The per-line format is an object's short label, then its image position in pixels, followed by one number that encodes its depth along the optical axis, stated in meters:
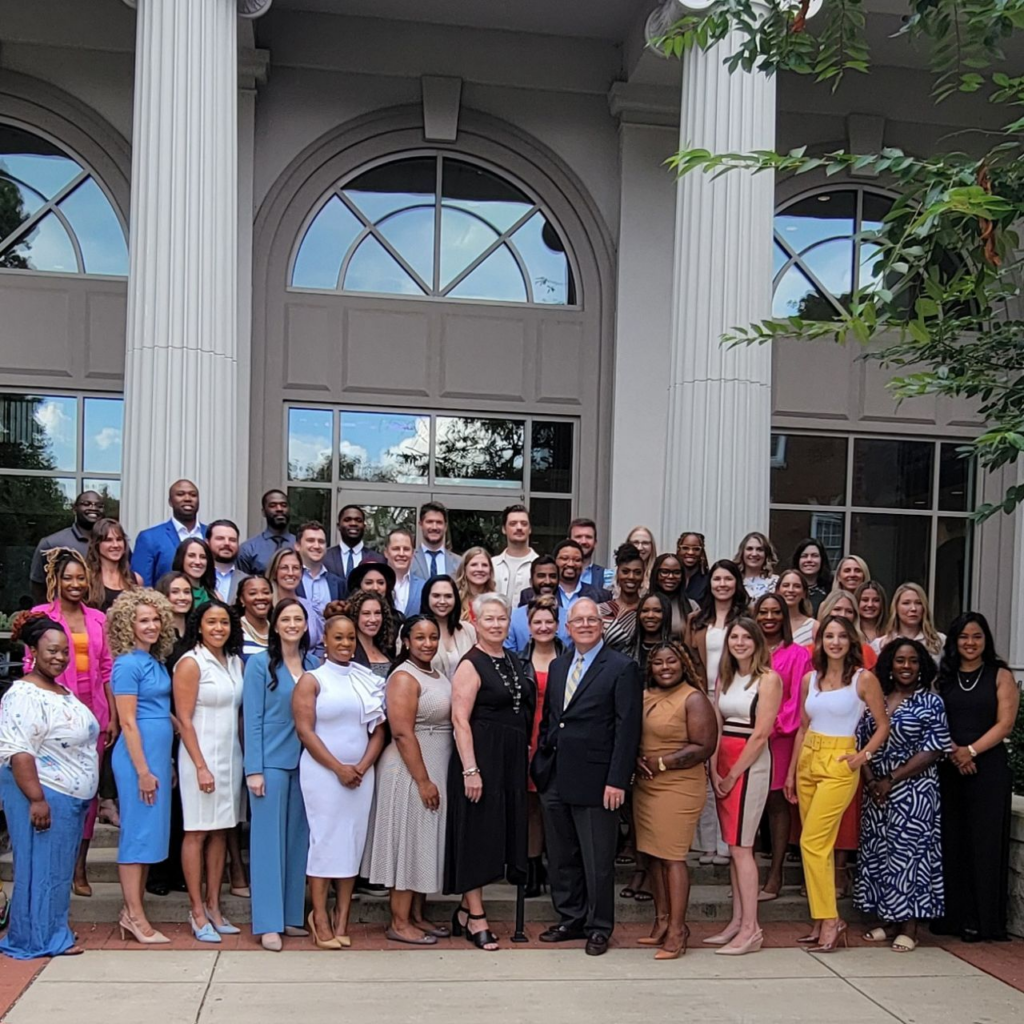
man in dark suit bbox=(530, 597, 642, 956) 6.25
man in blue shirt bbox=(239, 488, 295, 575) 8.12
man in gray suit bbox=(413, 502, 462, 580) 8.33
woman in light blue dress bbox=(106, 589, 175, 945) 6.13
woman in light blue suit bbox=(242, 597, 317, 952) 6.26
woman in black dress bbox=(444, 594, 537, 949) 6.30
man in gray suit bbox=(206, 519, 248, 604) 7.45
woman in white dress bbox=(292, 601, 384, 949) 6.22
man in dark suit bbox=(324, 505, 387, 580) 8.27
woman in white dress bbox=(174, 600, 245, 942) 6.22
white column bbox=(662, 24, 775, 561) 9.98
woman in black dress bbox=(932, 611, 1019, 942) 6.82
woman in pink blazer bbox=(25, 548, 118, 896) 6.51
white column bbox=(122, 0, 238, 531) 9.41
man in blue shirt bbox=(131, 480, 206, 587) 7.80
